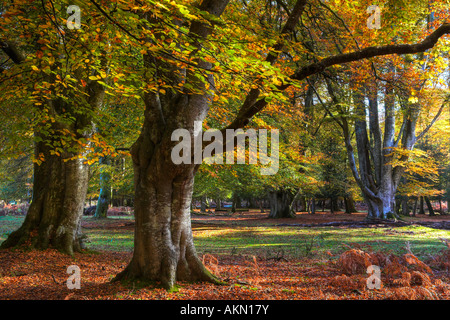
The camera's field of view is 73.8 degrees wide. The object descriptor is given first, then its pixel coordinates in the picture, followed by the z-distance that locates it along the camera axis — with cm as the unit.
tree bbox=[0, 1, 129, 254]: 800
